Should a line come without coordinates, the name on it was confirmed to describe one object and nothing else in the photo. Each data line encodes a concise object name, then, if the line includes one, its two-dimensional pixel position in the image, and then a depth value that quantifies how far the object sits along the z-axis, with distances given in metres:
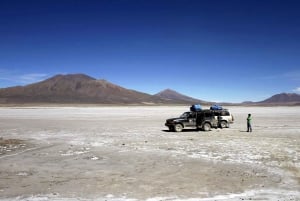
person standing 28.81
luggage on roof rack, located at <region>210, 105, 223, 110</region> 34.92
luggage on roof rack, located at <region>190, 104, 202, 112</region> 32.92
